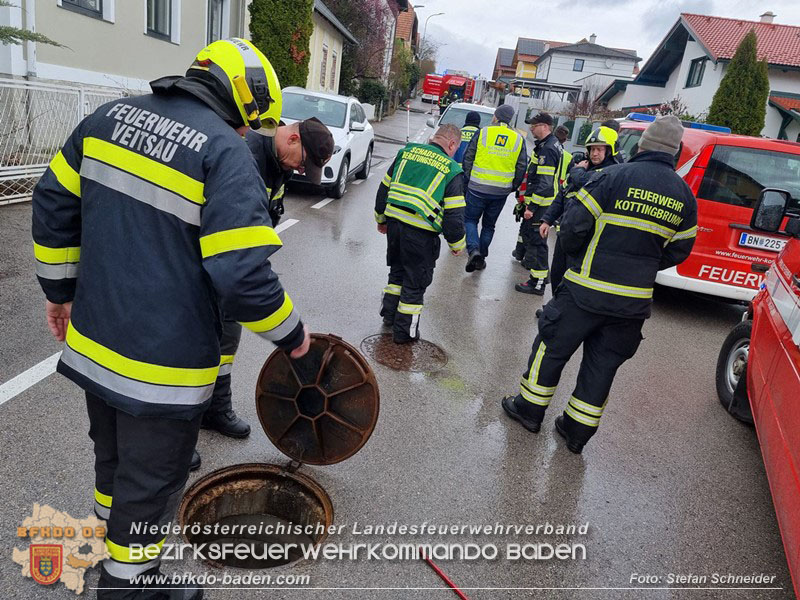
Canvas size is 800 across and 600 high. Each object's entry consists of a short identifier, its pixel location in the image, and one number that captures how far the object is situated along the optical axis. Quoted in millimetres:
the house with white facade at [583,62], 63094
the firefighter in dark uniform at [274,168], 2795
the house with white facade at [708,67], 23844
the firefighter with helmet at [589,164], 5996
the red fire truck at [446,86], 45188
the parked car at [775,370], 2545
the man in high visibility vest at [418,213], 4598
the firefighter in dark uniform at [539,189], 7027
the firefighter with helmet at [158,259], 1761
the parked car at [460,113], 13201
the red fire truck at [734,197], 5906
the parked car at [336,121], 10383
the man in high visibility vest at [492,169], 7098
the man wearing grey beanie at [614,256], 3326
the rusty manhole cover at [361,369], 2703
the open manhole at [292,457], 2727
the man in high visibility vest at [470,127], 9288
